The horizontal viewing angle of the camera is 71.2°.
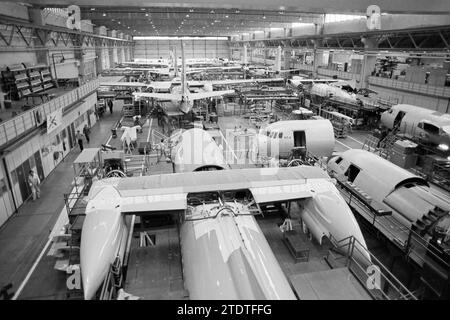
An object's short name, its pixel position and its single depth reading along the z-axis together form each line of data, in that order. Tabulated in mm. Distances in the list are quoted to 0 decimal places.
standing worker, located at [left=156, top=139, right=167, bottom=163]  23219
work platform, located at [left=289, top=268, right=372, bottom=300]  8752
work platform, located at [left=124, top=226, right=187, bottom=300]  9883
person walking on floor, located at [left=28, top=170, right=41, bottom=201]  21641
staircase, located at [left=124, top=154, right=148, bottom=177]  20466
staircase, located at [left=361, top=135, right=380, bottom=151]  33438
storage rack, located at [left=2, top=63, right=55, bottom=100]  26672
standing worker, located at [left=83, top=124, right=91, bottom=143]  33781
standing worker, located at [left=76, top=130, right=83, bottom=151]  31353
